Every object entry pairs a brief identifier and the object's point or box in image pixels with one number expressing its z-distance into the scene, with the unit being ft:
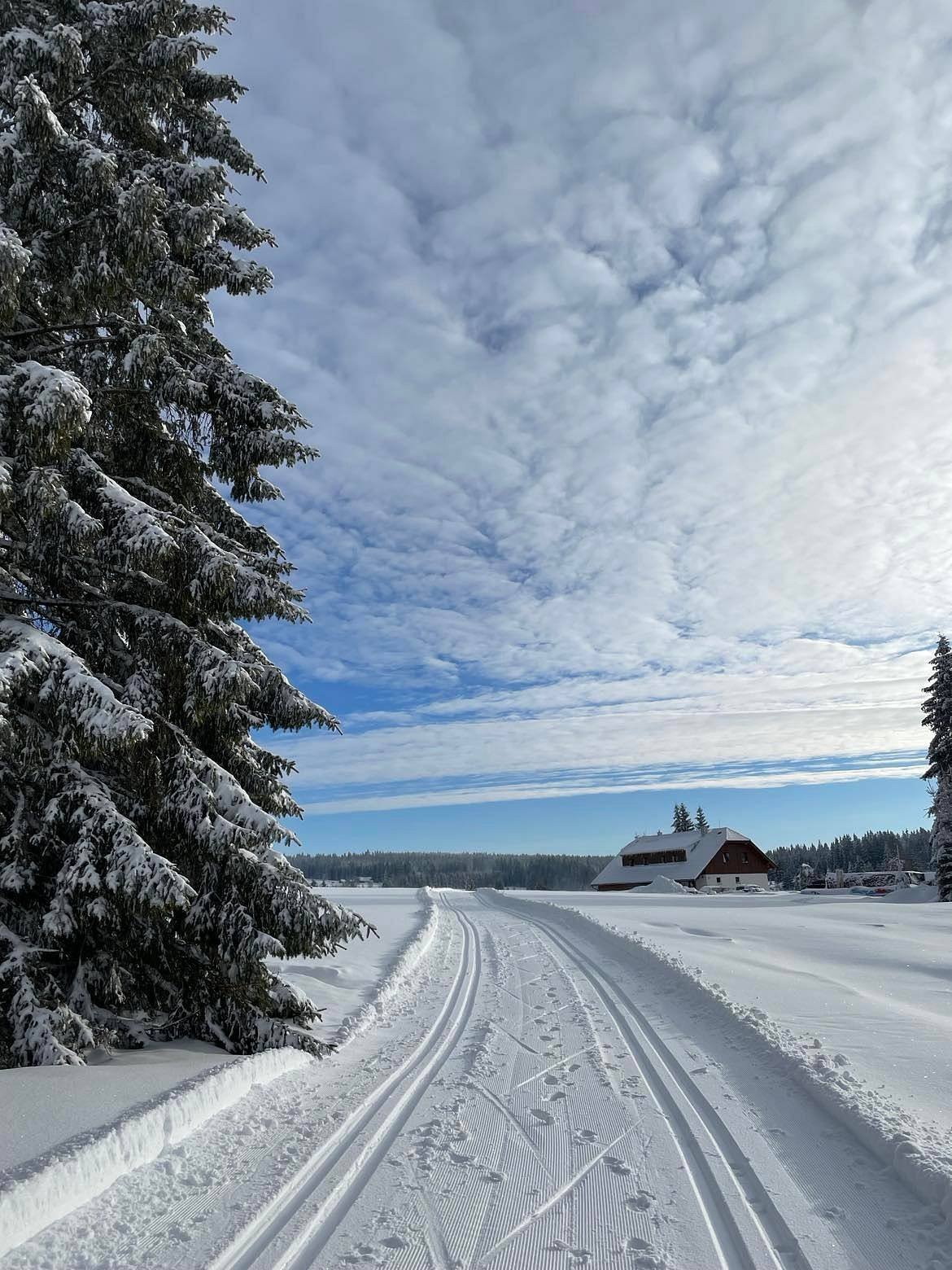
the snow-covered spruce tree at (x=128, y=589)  19.17
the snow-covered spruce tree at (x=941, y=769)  107.65
